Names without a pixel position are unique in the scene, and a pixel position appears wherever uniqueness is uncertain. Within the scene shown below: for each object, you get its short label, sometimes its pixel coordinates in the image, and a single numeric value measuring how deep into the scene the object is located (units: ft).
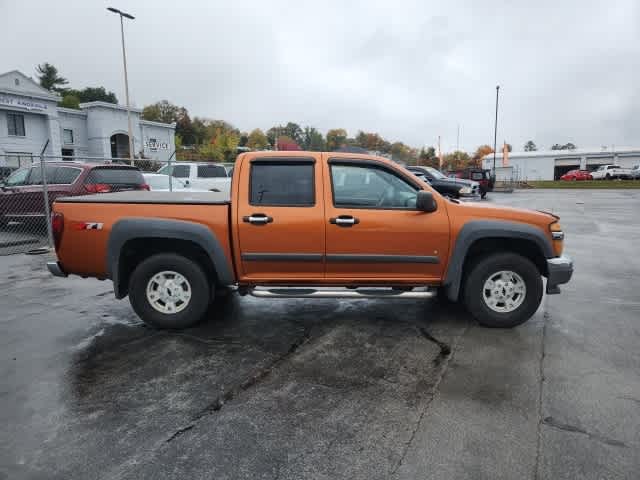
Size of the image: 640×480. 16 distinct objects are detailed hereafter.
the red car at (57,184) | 33.45
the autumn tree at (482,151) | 328.45
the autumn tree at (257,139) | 324.19
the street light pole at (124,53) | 90.42
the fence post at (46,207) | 30.55
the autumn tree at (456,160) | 282.03
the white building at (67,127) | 111.04
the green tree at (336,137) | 367.86
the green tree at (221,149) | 186.73
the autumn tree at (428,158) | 283.61
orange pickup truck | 15.29
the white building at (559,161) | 215.72
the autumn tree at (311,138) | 437.99
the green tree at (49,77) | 255.50
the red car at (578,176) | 173.88
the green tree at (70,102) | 205.46
